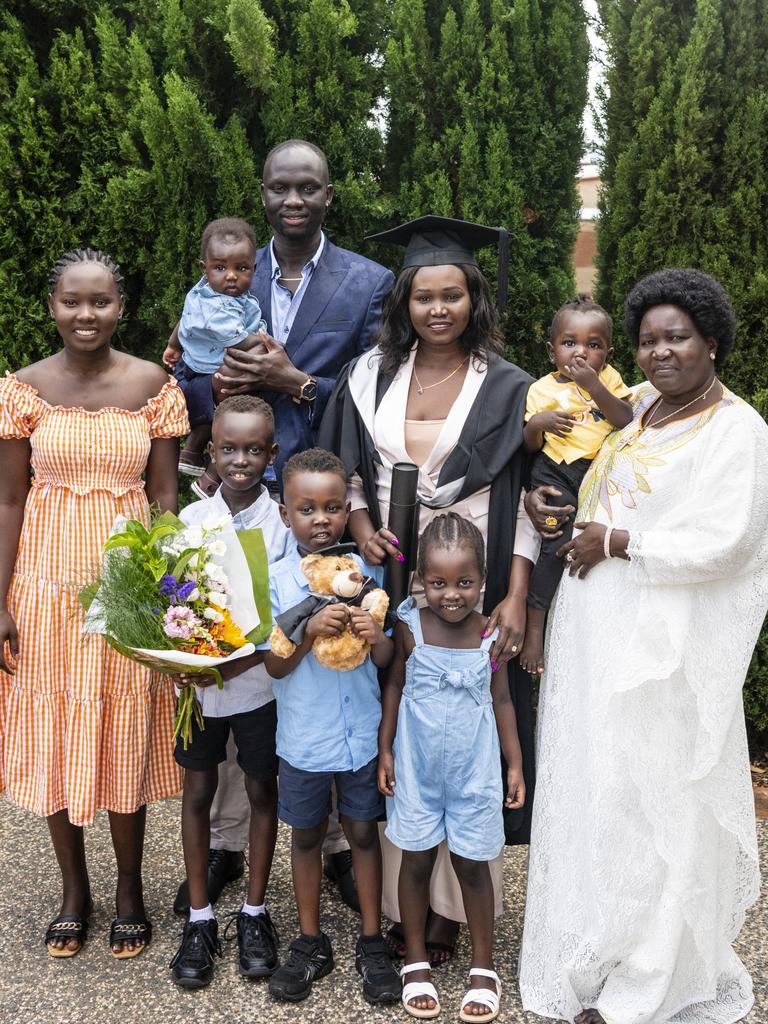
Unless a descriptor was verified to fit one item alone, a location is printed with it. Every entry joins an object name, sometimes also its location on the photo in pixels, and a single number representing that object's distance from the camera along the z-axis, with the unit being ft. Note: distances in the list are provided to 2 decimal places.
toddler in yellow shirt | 10.97
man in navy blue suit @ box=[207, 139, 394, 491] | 12.68
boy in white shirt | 11.20
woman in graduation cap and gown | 11.13
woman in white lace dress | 9.75
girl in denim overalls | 10.44
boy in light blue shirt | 10.61
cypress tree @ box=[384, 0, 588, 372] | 16.12
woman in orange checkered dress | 11.40
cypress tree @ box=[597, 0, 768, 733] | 15.61
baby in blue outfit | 12.27
